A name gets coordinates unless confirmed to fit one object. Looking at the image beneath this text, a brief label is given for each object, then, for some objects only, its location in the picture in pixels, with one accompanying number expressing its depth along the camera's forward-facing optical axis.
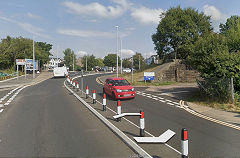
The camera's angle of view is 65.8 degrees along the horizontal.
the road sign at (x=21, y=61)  35.81
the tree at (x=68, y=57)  105.69
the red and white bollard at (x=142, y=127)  6.09
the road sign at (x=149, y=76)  25.45
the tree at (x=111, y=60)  117.03
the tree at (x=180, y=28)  29.31
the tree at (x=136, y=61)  96.69
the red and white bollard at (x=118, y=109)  8.35
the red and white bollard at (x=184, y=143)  4.16
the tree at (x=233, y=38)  12.16
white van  36.72
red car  12.85
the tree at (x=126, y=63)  110.40
